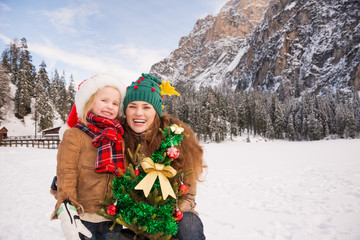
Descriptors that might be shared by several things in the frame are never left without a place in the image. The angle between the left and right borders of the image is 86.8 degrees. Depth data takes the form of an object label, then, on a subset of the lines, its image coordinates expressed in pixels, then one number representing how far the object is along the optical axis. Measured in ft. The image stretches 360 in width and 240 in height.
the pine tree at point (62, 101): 158.45
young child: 5.30
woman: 6.64
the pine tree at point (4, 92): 124.57
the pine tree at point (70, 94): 161.62
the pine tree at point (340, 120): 155.53
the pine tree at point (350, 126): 150.00
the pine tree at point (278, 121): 169.68
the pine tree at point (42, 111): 131.21
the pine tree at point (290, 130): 162.50
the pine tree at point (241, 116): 181.23
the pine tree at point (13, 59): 172.55
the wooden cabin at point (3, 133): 105.55
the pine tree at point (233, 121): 156.53
